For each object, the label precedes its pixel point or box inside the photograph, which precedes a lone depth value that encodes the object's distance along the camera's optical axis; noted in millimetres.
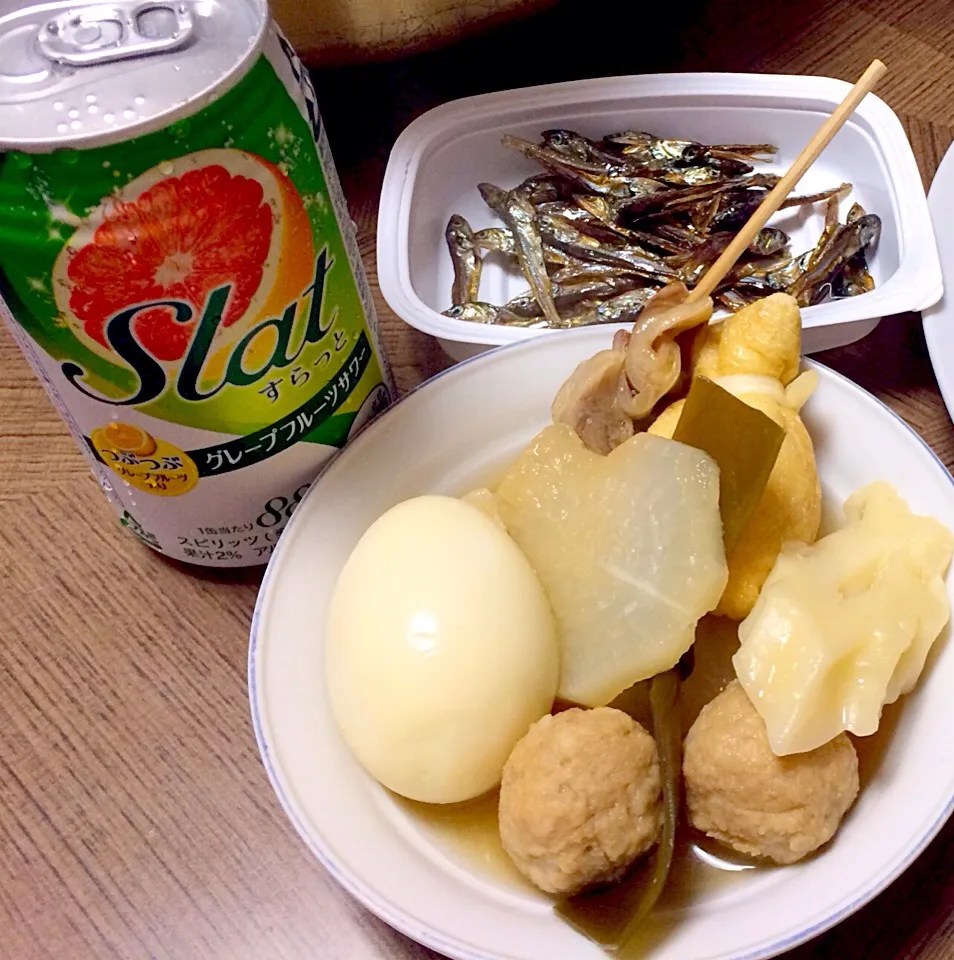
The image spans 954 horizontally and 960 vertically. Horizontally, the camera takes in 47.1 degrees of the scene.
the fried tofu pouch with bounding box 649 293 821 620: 212
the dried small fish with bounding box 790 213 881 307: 277
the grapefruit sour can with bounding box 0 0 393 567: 161
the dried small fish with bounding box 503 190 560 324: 286
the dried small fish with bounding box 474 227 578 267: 299
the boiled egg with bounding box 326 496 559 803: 188
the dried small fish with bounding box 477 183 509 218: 304
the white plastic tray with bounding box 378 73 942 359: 281
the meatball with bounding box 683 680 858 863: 180
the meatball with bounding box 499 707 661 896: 177
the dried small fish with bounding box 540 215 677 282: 292
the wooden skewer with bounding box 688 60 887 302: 217
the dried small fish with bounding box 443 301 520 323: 277
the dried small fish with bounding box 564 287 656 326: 282
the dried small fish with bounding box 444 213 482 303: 291
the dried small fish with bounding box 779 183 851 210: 296
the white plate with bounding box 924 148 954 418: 239
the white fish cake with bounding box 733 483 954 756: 183
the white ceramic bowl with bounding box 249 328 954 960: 177
